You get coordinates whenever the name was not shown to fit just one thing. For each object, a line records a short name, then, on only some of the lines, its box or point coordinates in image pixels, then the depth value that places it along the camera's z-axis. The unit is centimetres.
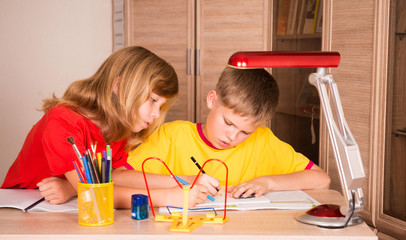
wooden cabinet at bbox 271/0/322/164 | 360
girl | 258
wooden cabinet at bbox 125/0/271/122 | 440
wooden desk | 208
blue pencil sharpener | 220
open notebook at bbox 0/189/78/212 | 231
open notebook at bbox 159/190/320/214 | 231
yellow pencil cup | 215
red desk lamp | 209
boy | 264
